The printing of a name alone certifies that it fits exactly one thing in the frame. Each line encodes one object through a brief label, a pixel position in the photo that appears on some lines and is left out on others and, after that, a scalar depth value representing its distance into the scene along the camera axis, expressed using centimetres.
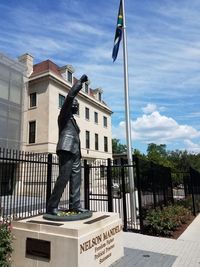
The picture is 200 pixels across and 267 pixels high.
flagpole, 1103
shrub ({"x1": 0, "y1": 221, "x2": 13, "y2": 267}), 552
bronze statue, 637
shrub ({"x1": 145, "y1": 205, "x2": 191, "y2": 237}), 949
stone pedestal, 521
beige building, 2764
